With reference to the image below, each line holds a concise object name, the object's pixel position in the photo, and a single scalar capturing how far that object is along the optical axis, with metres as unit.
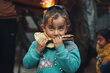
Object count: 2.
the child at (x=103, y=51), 2.71
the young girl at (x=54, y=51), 1.77
